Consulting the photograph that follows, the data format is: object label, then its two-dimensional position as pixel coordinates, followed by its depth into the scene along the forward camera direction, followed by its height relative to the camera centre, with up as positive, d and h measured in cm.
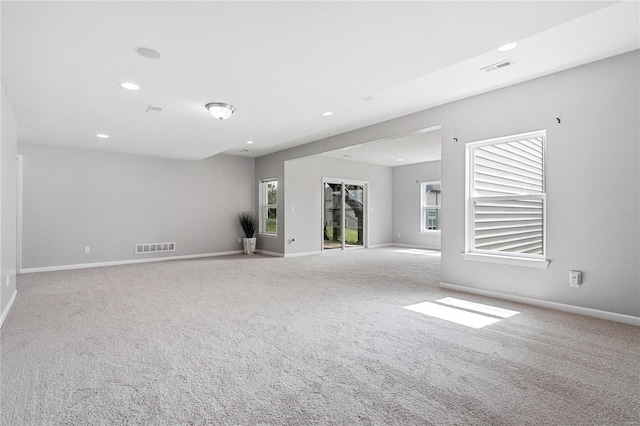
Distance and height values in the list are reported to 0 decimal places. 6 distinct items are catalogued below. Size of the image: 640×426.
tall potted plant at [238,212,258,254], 831 -54
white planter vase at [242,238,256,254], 830 -81
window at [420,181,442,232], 979 +23
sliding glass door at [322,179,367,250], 903 -4
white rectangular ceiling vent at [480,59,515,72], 329 +147
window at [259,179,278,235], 836 +16
